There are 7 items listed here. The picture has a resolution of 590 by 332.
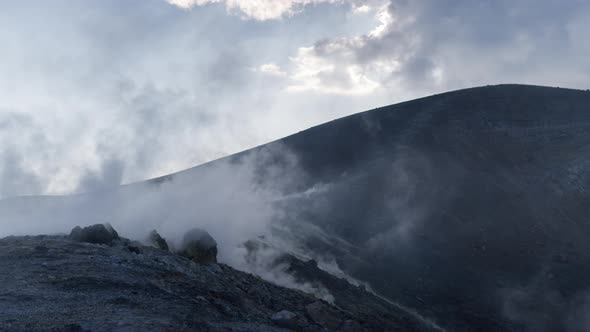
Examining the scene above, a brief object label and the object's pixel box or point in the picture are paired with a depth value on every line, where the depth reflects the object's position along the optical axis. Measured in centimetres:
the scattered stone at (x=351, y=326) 1633
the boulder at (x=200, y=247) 2027
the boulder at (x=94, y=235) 1814
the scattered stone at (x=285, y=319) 1429
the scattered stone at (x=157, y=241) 2045
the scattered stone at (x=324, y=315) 1605
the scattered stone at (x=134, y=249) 1740
